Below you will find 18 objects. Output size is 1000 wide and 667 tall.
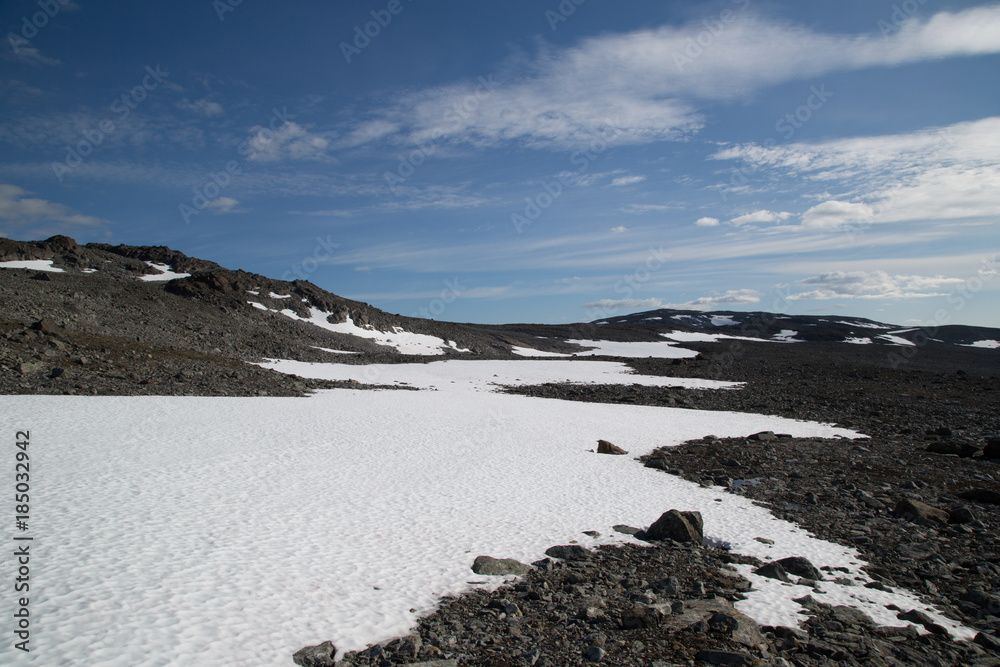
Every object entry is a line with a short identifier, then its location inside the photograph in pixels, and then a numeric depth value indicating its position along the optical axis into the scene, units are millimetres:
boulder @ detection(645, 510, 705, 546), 8758
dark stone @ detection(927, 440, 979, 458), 15742
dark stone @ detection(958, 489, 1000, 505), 11094
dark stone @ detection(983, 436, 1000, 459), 15198
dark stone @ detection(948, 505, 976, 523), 9766
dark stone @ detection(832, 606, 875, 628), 6215
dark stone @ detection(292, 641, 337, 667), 4930
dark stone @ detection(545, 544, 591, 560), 7984
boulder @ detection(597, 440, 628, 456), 15727
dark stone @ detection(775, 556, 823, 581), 7434
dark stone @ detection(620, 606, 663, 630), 5941
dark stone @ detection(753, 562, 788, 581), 7402
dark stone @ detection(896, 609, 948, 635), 6078
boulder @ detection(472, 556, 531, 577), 7285
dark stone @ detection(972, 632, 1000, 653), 5746
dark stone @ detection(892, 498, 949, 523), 9844
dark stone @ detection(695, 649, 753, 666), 5159
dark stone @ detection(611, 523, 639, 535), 9203
